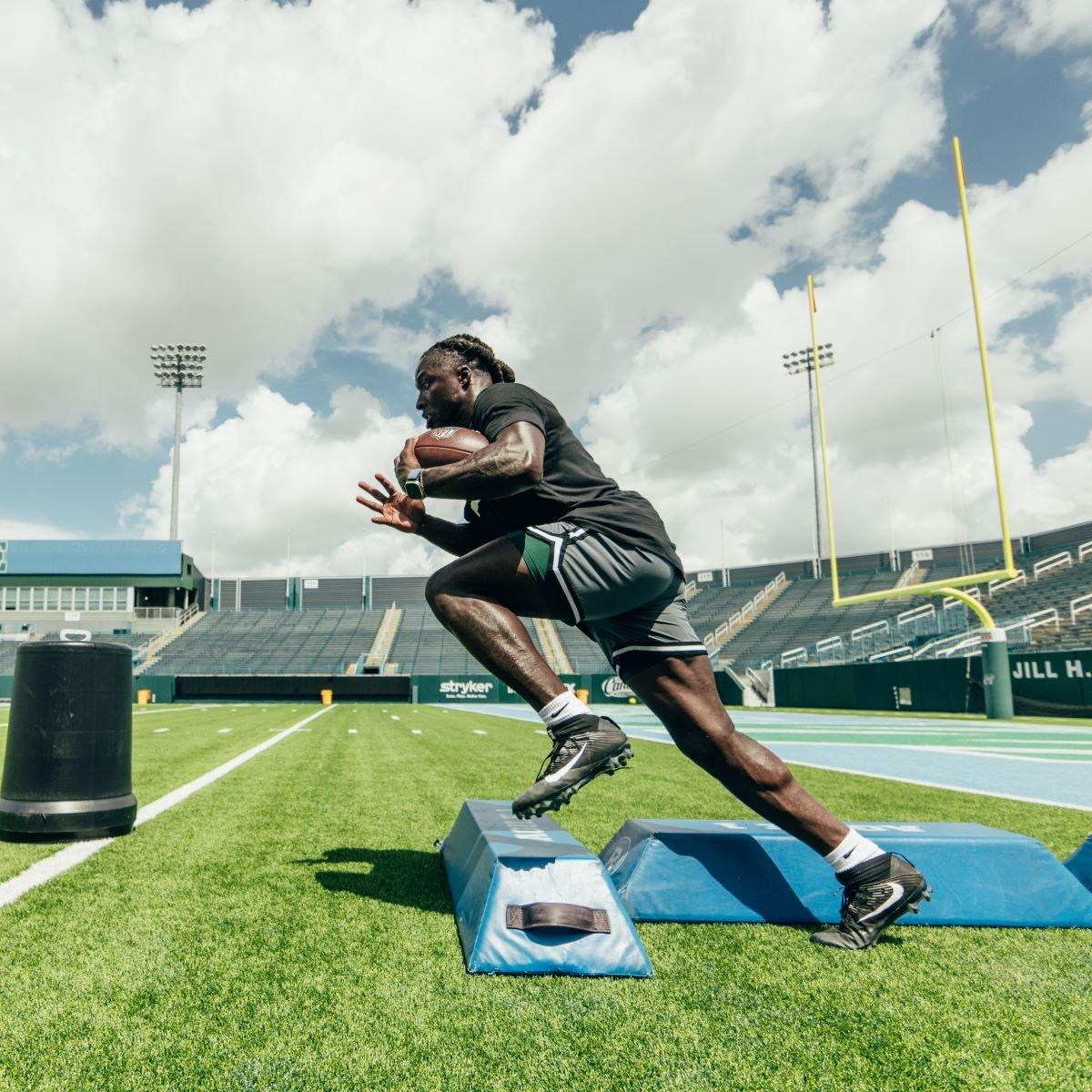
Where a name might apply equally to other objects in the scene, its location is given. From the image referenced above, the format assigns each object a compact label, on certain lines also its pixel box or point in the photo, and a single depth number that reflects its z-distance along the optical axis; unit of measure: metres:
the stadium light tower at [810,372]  48.34
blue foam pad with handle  2.11
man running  2.44
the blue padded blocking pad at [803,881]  2.64
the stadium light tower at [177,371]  49.91
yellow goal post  16.44
